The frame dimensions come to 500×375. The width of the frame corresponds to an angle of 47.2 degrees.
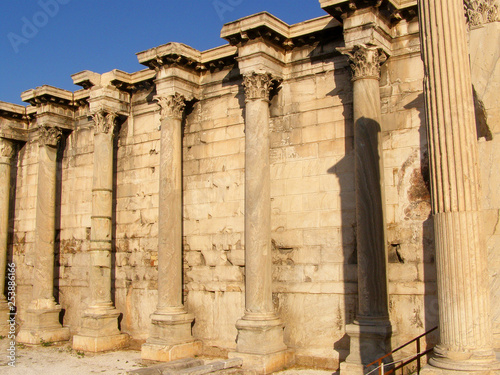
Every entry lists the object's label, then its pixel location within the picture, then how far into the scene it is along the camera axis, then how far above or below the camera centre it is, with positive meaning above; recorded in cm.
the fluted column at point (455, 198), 571 +61
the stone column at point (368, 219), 902 +66
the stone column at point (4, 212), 1567 +151
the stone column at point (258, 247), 1016 +26
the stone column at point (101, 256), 1288 +19
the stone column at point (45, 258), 1409 +19
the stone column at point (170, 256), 1153 +14
